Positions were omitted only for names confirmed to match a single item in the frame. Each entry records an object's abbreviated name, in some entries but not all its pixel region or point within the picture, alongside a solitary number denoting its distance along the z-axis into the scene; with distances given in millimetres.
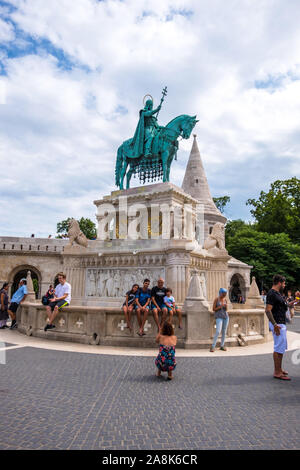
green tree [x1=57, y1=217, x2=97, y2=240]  55656
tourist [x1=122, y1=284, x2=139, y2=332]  8773
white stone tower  39250
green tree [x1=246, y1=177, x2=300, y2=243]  48562
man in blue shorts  5891
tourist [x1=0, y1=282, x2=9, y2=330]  12672
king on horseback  16078
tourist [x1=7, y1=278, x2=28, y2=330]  12266
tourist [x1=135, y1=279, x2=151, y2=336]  8688
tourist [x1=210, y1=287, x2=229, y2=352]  8422
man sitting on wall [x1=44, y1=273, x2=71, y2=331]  9469
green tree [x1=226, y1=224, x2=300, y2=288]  38969
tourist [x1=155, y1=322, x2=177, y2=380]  5812
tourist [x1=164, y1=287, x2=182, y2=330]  8627
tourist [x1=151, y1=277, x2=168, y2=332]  8664
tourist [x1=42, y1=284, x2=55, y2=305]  9711
